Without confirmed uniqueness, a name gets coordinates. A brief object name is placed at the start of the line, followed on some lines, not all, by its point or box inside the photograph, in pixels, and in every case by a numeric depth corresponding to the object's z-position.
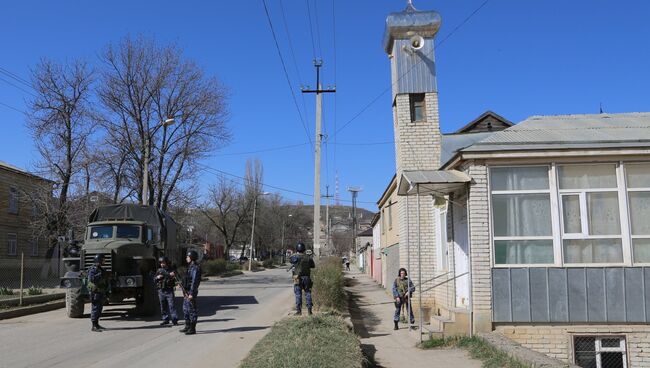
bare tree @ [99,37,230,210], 32.50
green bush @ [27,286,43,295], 18.96
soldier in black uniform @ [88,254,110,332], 12.55
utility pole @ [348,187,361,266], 70.76
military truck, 14.30
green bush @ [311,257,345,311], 14.77
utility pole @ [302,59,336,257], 22.53
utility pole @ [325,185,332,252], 59.97
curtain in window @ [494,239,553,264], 11.07
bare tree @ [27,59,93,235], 31.09
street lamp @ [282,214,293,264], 87.86
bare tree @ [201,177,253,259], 66.62
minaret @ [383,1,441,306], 15.73
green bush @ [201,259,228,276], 44.43
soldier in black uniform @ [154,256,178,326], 13.04
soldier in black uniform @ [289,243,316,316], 12.95
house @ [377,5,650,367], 10.73
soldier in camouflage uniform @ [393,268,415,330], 13.77
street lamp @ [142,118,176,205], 26.21
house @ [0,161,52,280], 33.06
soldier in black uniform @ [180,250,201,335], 11.90
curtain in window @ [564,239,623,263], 10.99
